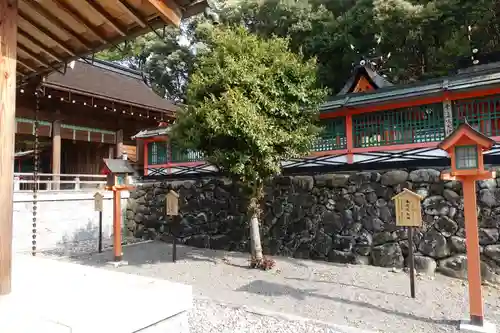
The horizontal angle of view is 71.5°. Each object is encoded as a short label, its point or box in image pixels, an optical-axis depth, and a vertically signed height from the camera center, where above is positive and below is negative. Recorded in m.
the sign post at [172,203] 8.84 -0.44
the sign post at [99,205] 9.93 -0.51
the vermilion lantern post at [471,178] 4.45 +0.03
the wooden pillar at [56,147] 12.39 +1.49
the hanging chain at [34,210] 7.57 -0.51
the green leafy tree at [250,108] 6.55 +1.51
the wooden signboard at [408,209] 5.69 -0.46
